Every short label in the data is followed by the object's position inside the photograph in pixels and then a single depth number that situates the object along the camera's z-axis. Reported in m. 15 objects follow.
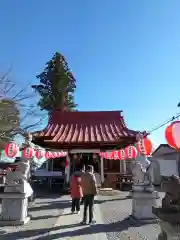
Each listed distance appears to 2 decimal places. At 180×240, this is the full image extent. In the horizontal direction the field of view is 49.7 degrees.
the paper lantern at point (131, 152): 10.34
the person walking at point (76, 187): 6.79
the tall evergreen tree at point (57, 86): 21.26
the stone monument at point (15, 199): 5.95
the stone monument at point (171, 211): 3.01
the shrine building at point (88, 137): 12.41
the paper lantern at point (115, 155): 11.34
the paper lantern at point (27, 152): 6.80
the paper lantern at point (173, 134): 3.77
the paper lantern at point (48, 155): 11.24
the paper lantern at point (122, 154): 10.80
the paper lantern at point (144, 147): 7.13
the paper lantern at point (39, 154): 10.54
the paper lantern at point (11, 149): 8.11
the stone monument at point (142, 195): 6.20
